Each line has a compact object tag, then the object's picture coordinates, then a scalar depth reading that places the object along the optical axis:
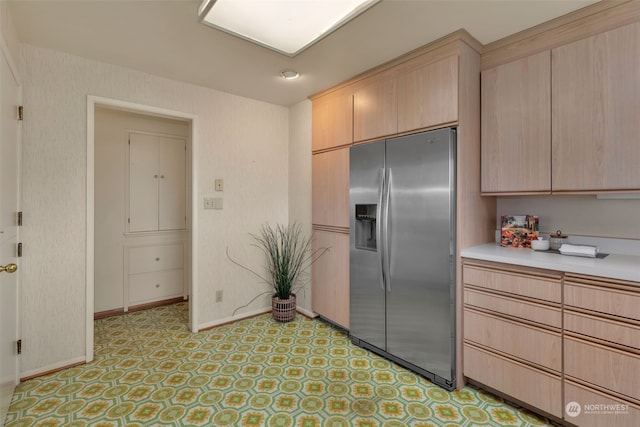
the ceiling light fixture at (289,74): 2.64
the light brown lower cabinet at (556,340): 1.52
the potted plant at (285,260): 3.27
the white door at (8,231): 1.71
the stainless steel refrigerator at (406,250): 2.10
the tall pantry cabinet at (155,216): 3.64
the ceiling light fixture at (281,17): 1.66
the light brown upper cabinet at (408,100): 2.11
